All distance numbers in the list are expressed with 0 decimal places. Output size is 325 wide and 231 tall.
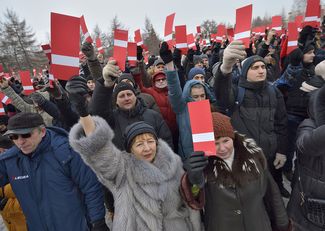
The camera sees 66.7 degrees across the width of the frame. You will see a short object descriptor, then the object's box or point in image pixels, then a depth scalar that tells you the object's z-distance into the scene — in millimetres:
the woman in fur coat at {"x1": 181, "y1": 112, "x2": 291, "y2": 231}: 1938
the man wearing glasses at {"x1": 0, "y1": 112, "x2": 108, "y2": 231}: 2156
